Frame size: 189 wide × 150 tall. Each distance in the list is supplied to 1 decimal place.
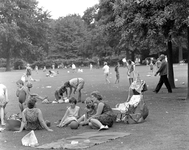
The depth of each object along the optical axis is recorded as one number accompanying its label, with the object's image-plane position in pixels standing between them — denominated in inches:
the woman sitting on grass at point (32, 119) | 403.2
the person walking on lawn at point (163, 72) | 731.3
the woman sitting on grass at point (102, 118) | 401.4
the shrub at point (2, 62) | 3378.0
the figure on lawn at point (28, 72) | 1192.2
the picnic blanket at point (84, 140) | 319.0
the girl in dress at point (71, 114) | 429.4
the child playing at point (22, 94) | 502.6
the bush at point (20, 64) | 3289.6
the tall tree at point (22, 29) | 2721.5
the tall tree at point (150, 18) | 588.1
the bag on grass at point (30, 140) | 333.0
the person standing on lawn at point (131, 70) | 914.1
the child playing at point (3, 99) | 440.5
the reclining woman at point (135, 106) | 437.7
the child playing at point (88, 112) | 429.1
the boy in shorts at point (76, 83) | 626.2
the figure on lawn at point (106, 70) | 1148.6
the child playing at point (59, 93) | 644.2
